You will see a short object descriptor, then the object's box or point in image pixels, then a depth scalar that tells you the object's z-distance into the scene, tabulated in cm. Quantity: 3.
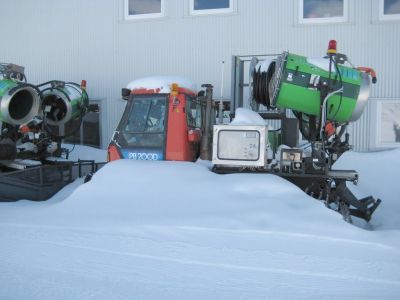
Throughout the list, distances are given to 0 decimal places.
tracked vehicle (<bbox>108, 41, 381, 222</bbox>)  505
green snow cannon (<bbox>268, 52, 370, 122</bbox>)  507
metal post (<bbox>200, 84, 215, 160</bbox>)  563
